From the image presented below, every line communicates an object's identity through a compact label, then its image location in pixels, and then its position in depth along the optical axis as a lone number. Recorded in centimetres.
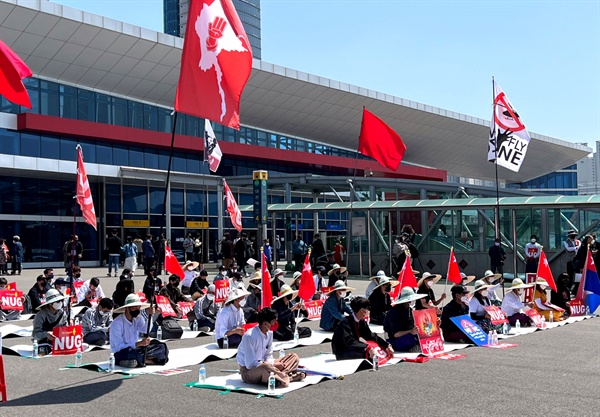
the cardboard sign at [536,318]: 1636
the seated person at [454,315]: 1384
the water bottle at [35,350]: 1271
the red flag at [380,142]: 2577
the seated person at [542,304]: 1742
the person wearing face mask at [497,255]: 2670
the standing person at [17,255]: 3166
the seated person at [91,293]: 1738
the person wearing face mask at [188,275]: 2200
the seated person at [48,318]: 1311
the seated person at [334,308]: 1532
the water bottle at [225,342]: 1349
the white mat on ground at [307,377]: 965
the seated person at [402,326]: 1266
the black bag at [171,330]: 1509
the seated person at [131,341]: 1121
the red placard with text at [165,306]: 1699
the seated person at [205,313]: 1622
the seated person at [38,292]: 1785
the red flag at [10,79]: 1101
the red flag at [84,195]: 2169
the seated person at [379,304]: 1675
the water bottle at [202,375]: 1009
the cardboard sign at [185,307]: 1838
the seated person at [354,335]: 1157
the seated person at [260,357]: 991
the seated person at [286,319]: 1491
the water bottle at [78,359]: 1155
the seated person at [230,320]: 1348
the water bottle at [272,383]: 954
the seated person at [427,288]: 1609
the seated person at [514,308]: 1622
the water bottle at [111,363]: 1107
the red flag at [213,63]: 1095
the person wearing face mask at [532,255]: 2520
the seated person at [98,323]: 1395
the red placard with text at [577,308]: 1858
